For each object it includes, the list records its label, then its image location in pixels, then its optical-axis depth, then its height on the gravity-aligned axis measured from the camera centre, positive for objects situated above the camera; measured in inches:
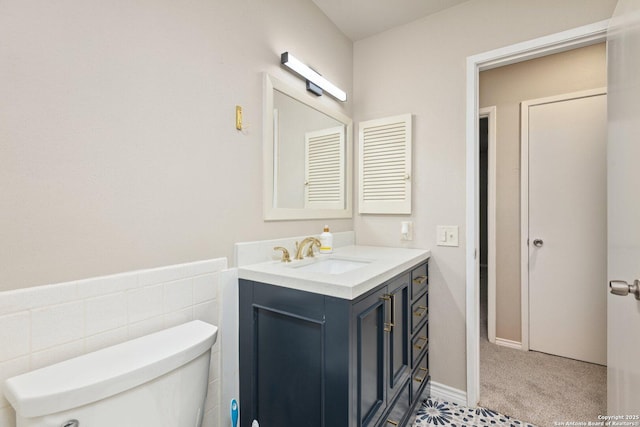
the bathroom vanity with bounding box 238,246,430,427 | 40.5 -20.6
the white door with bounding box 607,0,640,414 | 37.6 +1.5
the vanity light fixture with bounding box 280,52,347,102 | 61.4 +30.9
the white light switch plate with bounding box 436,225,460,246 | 72.1 -5.6
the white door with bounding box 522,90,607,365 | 85.3 -3.4
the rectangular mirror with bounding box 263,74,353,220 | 59.7 +13.1
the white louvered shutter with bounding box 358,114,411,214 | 78.2 +12.8
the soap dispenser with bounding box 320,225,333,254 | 67.7 -7.1
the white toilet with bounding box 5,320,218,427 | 26.0 -17.0
